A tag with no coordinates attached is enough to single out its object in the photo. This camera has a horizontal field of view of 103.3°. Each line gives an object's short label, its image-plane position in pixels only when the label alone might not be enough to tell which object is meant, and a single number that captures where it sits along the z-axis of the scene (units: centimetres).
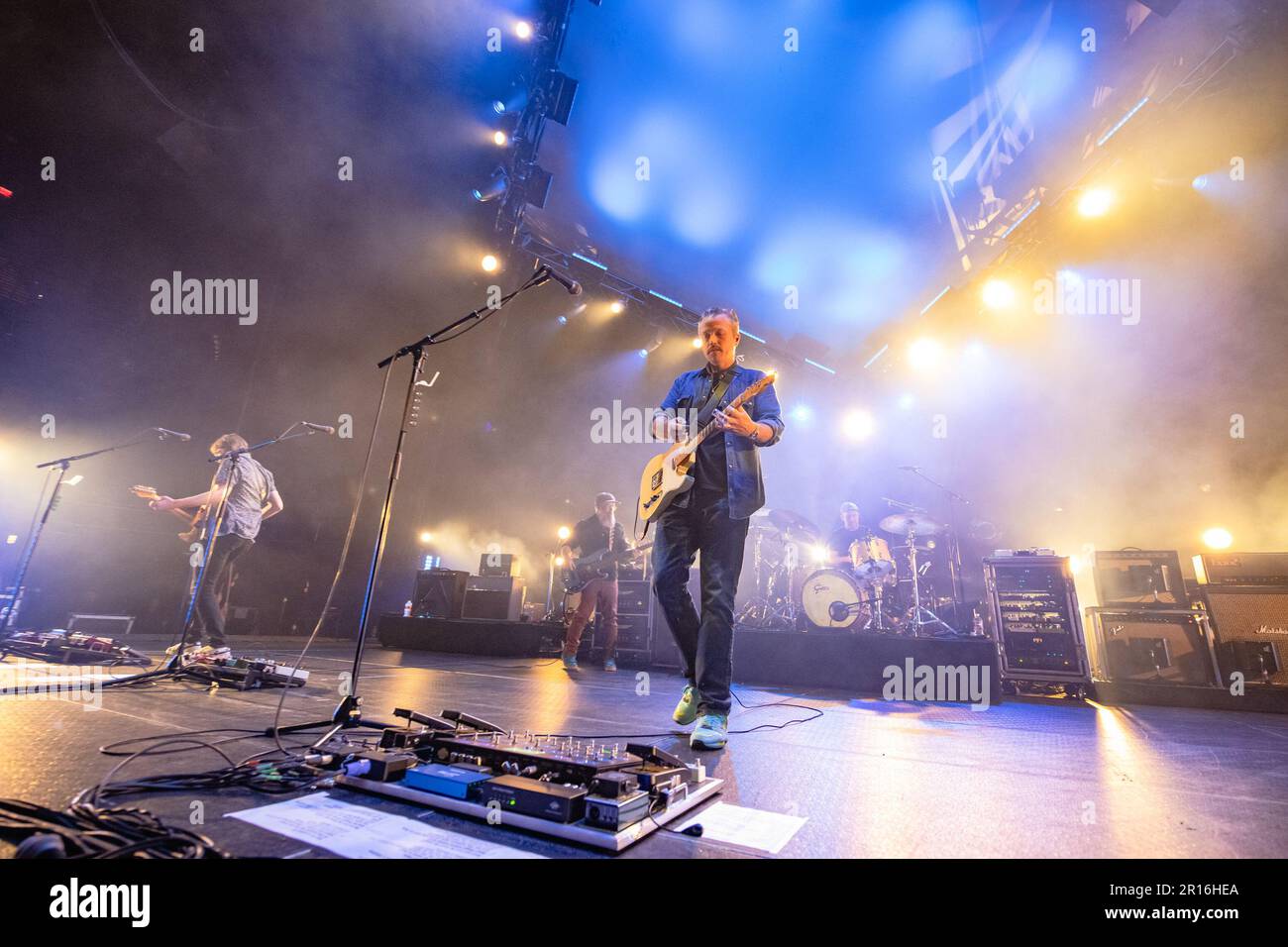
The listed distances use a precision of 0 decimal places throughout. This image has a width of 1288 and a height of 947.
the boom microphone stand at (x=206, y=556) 313
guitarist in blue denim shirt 222
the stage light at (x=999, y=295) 802
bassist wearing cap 600
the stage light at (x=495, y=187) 659
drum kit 620
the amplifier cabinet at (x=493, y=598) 781
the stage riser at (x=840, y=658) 455
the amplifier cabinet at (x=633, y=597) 661
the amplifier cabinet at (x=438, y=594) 806
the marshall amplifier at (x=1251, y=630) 440
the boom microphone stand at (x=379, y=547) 200
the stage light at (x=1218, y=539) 672
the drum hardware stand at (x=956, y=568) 734
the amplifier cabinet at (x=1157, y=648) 458
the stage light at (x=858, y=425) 1092
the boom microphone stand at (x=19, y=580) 408
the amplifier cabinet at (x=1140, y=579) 490
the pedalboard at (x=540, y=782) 102
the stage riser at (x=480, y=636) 719
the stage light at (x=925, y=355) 951
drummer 739
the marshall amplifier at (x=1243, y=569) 465
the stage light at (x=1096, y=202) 636
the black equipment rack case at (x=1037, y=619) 473
